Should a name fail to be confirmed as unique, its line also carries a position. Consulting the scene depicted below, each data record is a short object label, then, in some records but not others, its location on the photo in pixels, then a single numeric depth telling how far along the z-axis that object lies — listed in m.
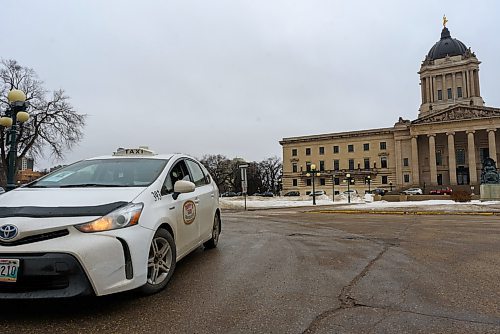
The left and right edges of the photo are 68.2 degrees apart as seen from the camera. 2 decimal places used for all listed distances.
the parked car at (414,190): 64.70
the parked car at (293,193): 84.82
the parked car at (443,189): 60.55
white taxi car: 3.00
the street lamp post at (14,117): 12.22
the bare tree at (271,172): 105.38
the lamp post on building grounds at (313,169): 38.16
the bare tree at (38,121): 33.16
